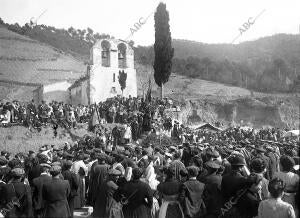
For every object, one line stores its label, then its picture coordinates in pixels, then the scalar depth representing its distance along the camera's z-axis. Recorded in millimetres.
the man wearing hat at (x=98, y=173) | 9453
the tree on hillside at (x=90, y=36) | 109625
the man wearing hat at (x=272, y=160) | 10769
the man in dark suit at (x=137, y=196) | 7016
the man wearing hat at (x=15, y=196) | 6828
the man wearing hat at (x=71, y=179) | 8648
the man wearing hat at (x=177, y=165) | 9156
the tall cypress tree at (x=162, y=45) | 36656
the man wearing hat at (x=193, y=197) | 6852
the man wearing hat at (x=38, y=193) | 7402
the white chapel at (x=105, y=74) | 42438
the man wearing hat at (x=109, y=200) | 7949
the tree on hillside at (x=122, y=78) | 43250
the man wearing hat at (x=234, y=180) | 6234
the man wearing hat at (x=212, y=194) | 6598
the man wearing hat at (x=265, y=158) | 10466
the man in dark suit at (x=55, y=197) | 6965
